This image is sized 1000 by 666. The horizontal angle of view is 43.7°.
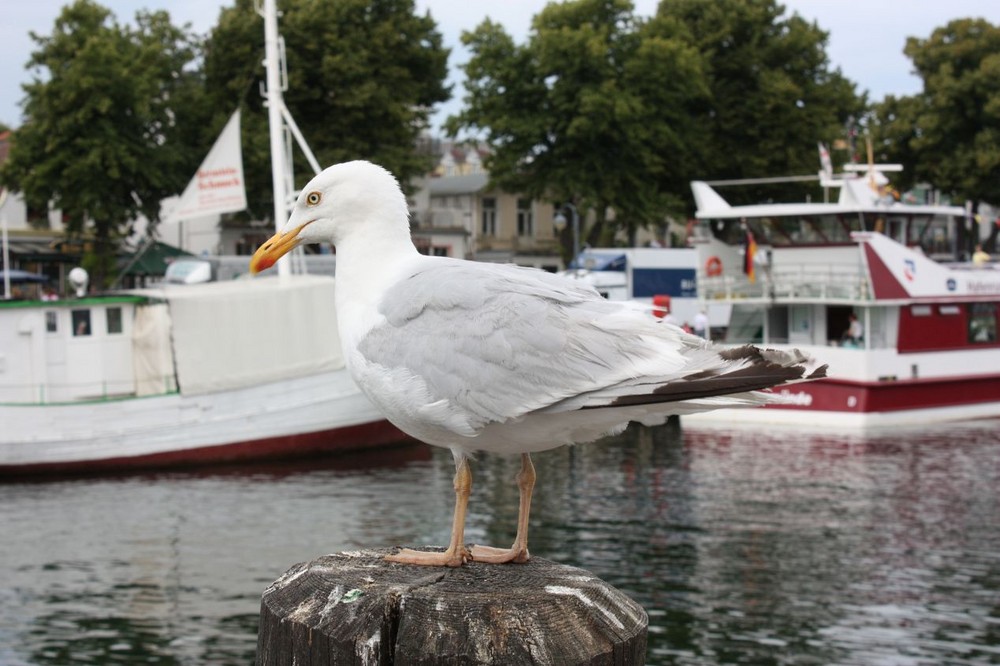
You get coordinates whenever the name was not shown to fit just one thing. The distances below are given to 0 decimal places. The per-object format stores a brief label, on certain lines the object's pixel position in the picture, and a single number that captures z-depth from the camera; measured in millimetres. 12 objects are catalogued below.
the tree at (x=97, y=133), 42531
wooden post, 2834
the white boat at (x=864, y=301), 27062
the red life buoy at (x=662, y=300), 33484
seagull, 3482
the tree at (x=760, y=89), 50875
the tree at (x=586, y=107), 48094
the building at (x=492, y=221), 66625
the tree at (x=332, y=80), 45062
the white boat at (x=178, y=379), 22500
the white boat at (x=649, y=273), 40562
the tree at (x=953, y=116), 50438
